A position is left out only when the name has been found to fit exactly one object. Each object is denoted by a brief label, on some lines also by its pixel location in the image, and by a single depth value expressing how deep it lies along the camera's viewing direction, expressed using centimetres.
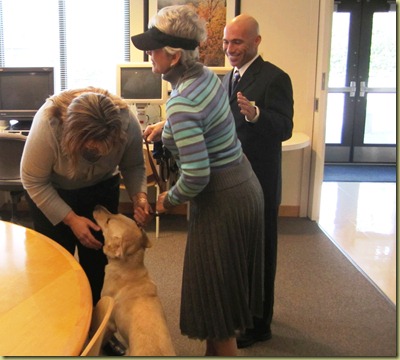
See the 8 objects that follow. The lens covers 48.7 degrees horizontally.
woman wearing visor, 133
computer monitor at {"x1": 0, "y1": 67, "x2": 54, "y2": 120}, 386
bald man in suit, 191
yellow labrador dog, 136
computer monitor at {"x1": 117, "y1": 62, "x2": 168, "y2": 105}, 372
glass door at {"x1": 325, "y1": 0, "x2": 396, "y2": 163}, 585
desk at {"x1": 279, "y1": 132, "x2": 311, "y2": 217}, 413
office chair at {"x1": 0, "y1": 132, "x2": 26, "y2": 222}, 315
